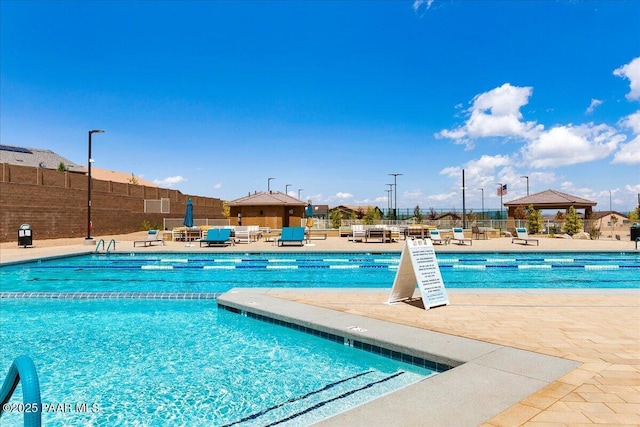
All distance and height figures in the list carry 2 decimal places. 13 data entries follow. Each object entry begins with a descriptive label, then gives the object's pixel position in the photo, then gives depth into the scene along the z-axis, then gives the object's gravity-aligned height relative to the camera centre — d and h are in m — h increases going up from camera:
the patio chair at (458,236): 18.54 -0.51
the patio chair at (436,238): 18.47 -0.59
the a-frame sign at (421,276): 5.98 -0.81
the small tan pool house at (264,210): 30.57 +1.46
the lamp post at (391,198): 46.11 +3.70
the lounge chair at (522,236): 19.08 -0.62
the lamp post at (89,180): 18.22 +2.43
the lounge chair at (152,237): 18.65 -0.43
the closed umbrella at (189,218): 20.14 +0.52
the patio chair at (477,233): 21.36 -0.45
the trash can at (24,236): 17.64 -0.31
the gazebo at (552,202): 28.30 +1.73
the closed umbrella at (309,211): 23.09 +0.96
